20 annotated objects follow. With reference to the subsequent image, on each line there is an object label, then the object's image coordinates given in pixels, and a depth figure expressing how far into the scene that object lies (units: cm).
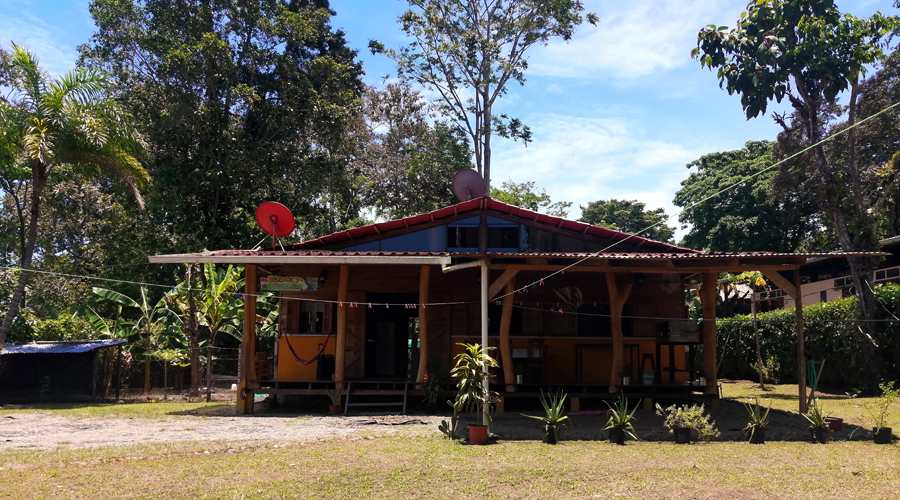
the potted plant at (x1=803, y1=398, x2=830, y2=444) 1098
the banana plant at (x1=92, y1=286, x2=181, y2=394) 2095
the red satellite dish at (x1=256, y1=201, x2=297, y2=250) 1588
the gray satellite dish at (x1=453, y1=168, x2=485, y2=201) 1734
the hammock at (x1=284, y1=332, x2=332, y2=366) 1606
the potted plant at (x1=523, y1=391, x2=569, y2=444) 1089
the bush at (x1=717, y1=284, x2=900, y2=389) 1898
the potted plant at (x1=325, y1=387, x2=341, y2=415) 1498
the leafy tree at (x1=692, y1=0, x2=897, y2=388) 1958
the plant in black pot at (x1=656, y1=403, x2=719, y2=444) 1087
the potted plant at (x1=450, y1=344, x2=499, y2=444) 1110
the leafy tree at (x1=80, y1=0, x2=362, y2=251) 2338
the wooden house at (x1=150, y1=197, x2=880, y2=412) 1622
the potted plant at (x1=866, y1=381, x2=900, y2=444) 1076
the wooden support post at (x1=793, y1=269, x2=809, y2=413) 1232
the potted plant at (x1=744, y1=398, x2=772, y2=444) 1092
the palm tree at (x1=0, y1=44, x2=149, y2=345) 1702
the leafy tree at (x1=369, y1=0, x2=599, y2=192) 3027
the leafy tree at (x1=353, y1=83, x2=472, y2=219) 3134
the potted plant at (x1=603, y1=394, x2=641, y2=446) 1080
